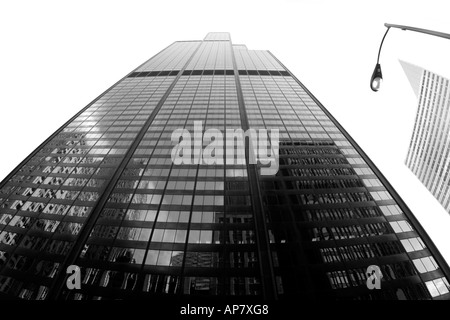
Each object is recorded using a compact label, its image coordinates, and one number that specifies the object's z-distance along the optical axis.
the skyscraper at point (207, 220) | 31.09
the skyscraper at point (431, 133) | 106.56
